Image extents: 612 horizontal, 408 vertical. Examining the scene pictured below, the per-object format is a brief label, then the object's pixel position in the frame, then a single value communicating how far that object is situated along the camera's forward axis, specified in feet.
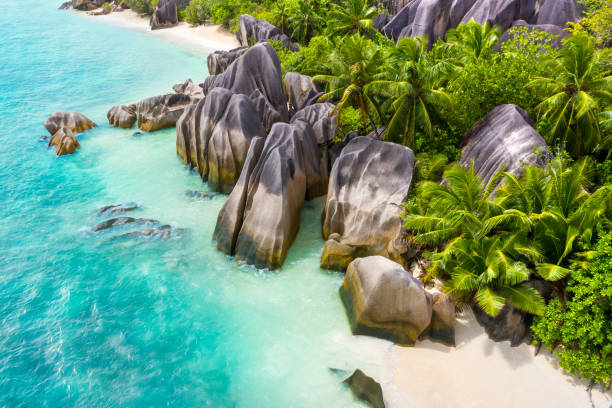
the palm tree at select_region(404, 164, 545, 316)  38.47
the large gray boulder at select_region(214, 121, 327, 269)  53.57
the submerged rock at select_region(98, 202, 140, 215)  67.15
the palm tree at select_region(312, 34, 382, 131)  60.54
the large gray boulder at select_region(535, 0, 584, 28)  89.56
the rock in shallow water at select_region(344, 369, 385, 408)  37.17
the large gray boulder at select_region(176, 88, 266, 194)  66.44
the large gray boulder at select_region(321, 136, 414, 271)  51.65
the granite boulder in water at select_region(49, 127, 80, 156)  88.58
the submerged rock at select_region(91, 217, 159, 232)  63.46
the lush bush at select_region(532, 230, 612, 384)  34.96
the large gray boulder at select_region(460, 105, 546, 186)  46.37
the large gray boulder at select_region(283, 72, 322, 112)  80.89
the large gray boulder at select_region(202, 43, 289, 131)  78.54
